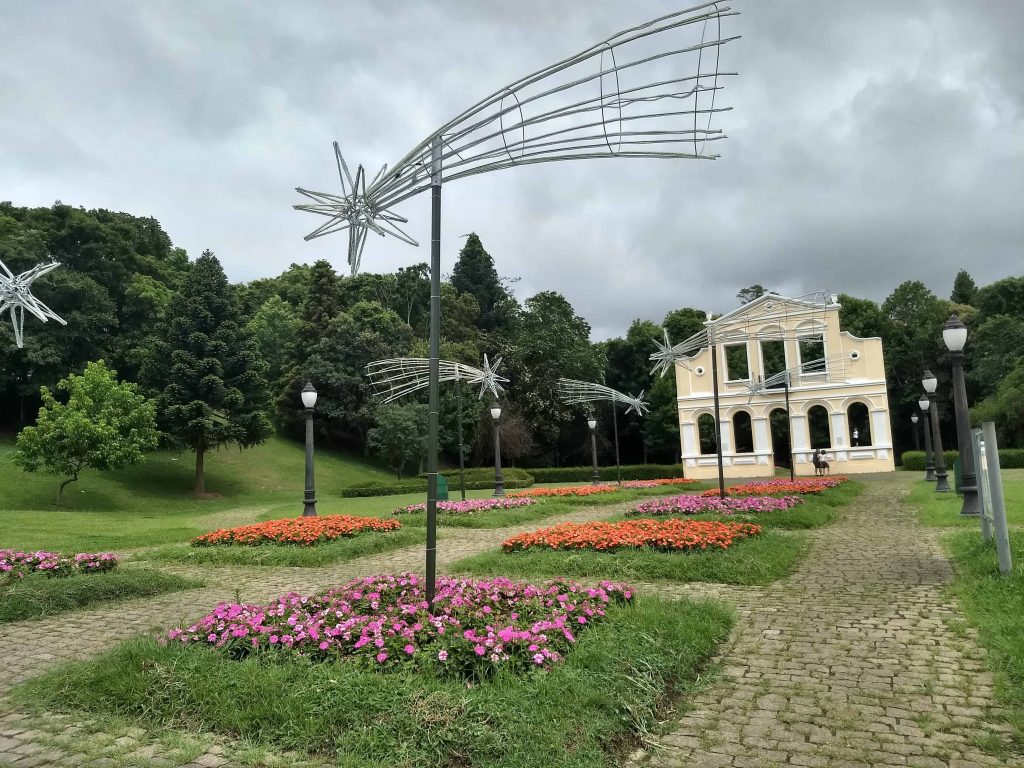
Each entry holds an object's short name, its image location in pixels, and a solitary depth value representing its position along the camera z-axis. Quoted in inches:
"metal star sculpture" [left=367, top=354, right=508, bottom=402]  772.5
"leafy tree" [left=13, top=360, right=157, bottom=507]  942.4
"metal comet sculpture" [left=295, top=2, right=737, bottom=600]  137.8
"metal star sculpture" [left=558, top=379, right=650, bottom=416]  1101.7
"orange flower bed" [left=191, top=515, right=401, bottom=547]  470.3
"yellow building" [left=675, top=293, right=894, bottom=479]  1376.7
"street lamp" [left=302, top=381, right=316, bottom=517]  626.8
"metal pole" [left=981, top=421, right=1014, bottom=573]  270.1
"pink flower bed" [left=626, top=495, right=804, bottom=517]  562.3
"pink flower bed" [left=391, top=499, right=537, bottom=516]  673.6
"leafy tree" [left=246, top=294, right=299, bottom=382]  2062.0
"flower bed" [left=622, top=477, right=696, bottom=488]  1021.8
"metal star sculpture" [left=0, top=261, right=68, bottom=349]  715.4
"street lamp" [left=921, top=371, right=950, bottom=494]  704.4
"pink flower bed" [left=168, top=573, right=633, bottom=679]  178.5
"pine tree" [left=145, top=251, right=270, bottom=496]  1216.2
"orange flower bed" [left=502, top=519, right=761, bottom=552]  373.1
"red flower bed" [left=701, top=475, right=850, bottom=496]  732.2
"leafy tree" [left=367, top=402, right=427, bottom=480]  1566.2
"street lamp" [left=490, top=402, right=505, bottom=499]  884.5
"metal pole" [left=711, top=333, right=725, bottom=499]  624.9
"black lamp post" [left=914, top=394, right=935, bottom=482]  908.5
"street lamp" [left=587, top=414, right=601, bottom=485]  1130.0
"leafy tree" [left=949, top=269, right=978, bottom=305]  2383.1
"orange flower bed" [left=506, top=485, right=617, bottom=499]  855.7
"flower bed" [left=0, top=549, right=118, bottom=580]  343.6
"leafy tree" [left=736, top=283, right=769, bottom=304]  2292.1
